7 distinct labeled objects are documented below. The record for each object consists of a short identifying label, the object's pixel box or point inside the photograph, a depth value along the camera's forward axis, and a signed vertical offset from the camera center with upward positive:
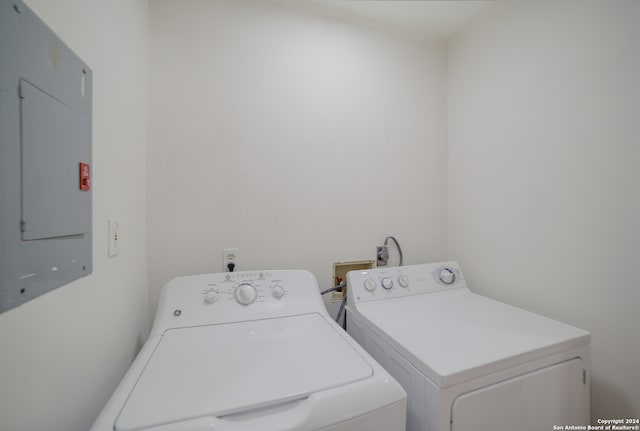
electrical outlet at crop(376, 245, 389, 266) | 1.45 -0.26
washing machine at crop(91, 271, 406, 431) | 0.49 -0.42
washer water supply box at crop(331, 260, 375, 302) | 1.37 -0.34
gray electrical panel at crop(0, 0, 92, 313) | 0.39 +0.11
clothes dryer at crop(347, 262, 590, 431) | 0.66 -0.47
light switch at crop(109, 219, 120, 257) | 0.75 -0.08
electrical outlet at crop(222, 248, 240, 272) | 1.17 -0.23
